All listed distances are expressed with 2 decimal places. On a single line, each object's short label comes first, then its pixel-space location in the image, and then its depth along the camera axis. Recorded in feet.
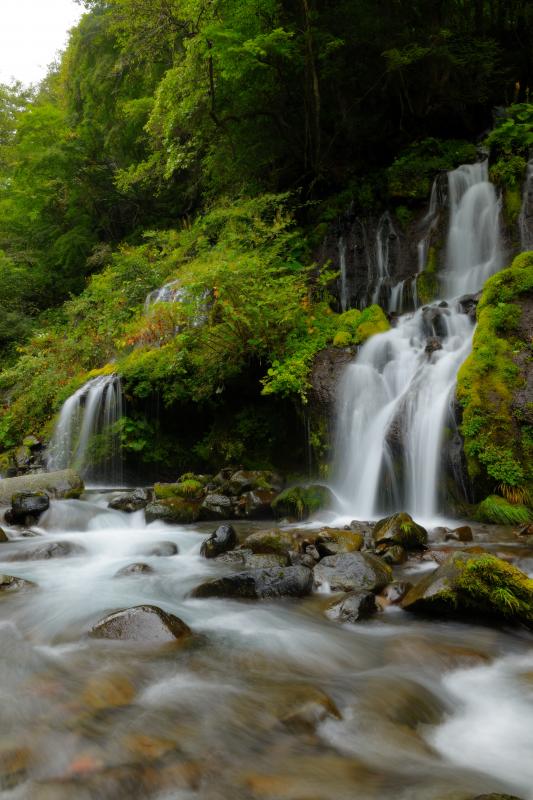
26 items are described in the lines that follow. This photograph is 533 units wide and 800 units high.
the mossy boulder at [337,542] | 17.26
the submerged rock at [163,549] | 20.12
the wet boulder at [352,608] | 13.17
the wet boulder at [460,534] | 18.10
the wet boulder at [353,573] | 14.73
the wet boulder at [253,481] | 27.35
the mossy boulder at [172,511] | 24.81
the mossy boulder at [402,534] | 17.49
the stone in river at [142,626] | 11.82
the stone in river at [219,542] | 18.97
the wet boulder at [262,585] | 14.65
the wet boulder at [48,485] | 27.48
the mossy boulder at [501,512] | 19.19
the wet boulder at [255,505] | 25.41
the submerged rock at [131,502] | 26.32
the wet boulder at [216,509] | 25.52
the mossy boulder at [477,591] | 12.00
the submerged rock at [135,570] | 17.59
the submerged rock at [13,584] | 15.51
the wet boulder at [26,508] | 24.38
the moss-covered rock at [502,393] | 19.95
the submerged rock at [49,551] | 19.43
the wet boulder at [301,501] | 24.36
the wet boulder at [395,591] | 13.88
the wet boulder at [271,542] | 17.79
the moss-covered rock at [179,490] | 27.22
